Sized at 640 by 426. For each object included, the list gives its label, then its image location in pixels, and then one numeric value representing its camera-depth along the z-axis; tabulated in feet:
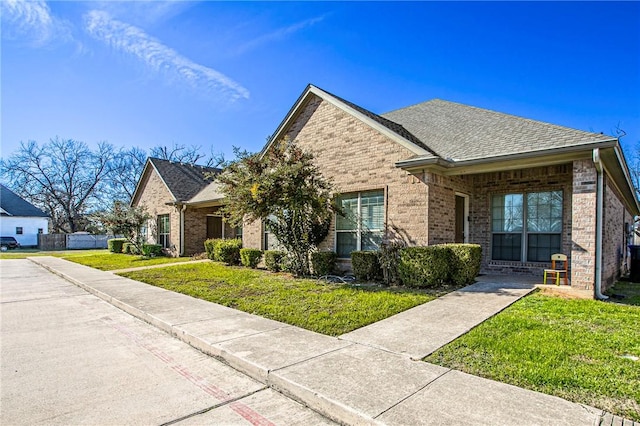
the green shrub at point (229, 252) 48.52
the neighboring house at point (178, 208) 66.59
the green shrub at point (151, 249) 68.03
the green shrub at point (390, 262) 29.91
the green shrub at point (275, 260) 39.99
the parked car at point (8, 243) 117.56
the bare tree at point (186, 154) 163.73
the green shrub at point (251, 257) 44.24
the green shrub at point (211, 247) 52.47
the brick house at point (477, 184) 24.97
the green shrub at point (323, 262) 35.76
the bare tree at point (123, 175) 158.20
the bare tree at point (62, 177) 143.54
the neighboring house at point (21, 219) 130.52
